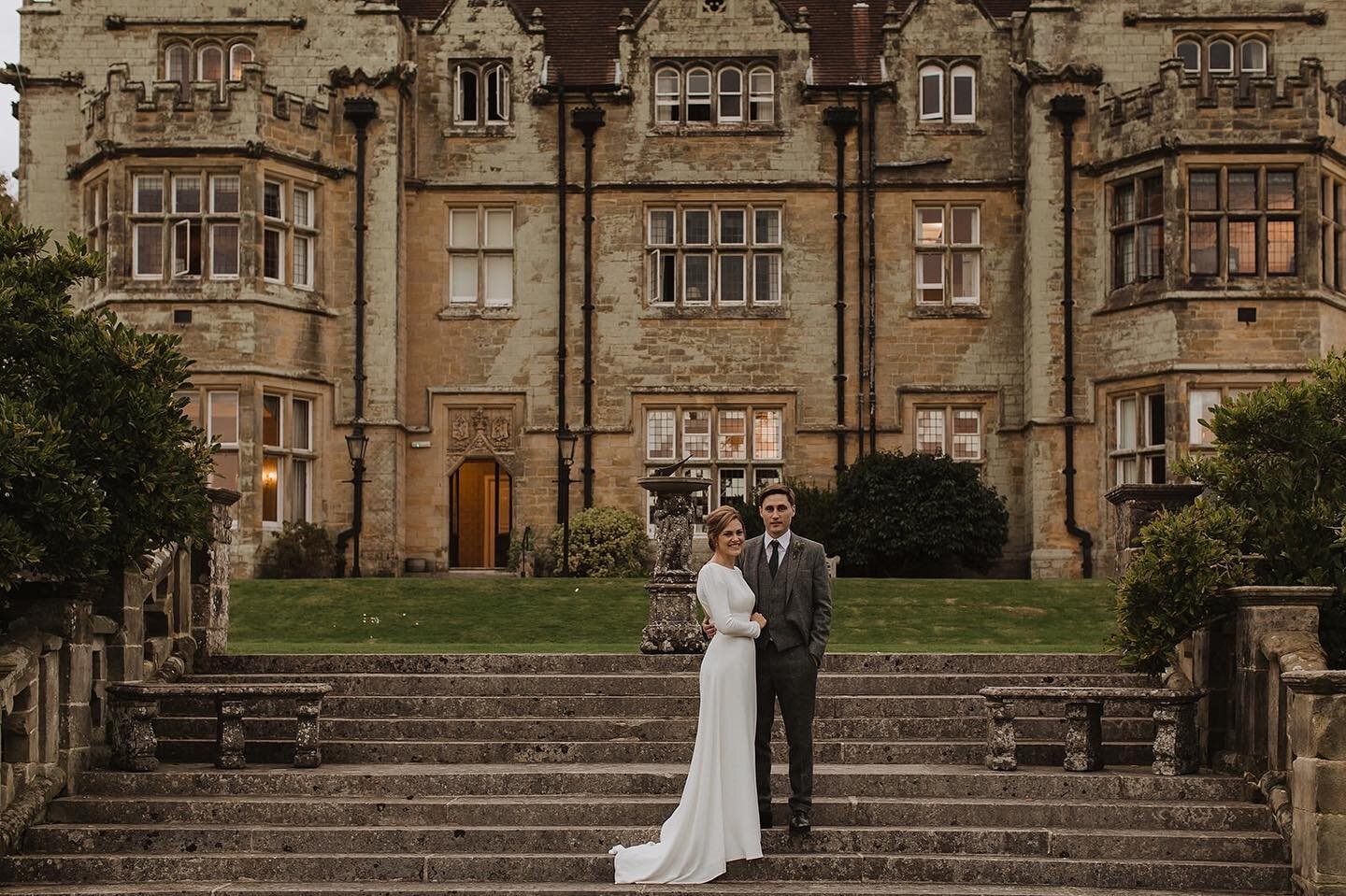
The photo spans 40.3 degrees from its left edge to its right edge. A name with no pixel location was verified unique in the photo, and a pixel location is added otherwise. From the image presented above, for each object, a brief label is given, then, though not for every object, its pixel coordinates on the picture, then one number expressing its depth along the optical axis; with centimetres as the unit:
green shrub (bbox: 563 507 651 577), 2744
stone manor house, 2809
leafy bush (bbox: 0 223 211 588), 1175
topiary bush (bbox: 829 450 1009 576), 2684
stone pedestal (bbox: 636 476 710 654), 1564
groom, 1073
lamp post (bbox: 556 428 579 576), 2733
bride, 1038
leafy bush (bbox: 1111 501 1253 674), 1276
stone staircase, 1076
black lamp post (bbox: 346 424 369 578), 2738
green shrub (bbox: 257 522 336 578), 2689
